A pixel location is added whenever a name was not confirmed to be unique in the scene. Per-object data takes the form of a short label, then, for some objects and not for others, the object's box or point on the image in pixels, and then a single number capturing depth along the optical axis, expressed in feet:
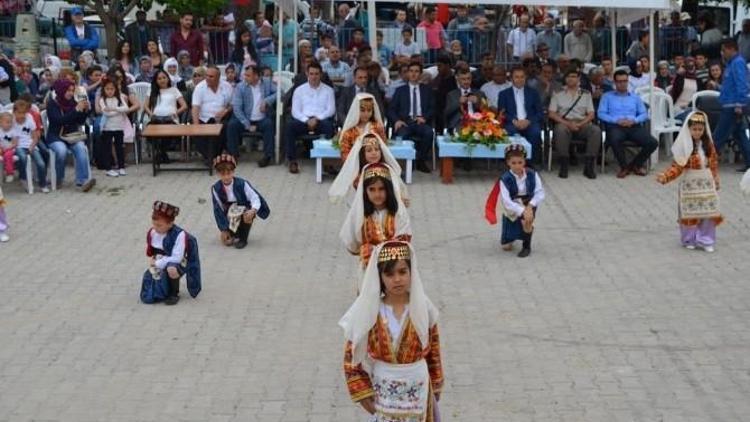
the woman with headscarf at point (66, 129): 52.13
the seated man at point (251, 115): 56.95
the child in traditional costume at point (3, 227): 43.45
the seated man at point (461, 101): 55.77
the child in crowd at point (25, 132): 50.60
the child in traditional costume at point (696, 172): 41.01
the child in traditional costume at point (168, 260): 34.91
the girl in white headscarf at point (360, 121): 42.24
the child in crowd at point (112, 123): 55.16
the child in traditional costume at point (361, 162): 34.30
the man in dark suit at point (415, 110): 55.42
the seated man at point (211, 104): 56.95
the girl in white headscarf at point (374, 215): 29.66
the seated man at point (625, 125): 54.90
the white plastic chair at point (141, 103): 57.47
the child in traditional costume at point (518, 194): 40.55
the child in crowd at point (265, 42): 70.23
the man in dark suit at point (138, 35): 70.95
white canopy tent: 53.31
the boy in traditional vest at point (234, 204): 41.63
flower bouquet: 52.60
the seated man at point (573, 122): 54.70
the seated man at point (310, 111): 55.62
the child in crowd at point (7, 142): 50.34
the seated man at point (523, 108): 55.36
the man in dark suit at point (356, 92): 55.72
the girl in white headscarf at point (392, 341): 20.34
